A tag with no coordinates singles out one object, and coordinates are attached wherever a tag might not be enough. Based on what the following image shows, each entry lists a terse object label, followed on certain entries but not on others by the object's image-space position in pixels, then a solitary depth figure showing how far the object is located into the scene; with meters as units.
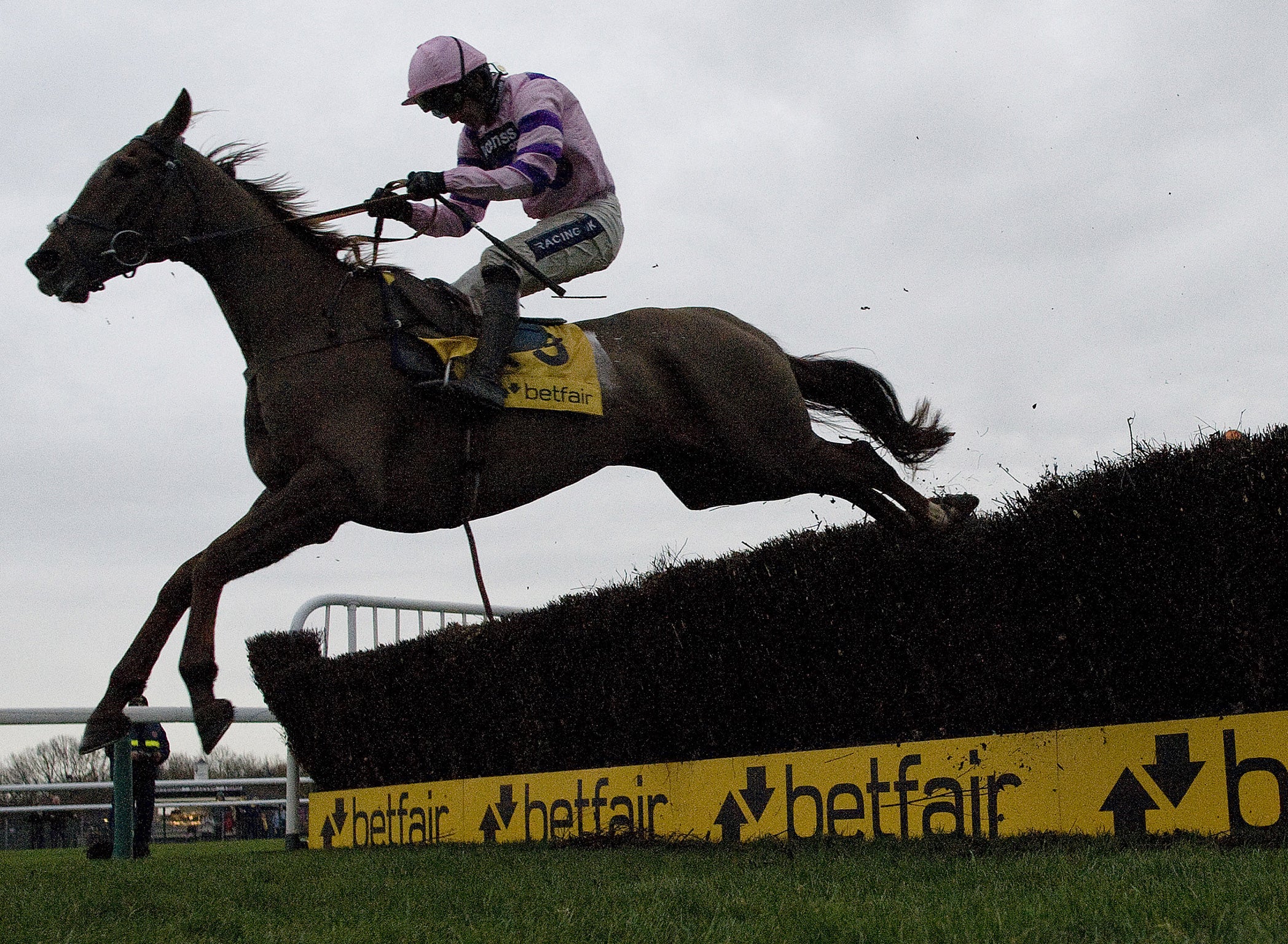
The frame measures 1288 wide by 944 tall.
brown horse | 4.38
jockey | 4.64
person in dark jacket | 7.52
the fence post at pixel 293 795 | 7.87
